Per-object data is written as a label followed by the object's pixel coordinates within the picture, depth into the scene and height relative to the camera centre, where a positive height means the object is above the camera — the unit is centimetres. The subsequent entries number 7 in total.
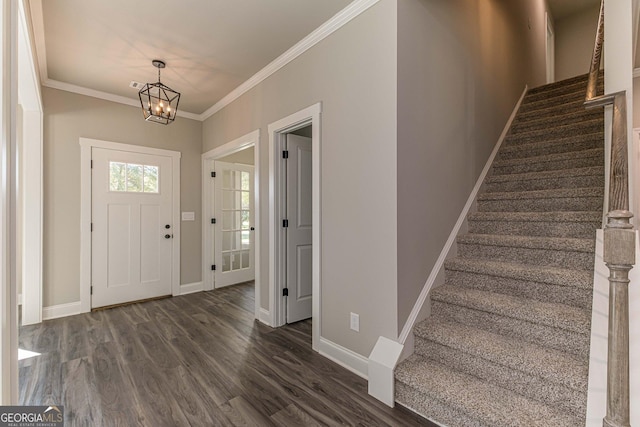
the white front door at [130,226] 366 -21
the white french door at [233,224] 461 -22
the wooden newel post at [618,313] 110 -38
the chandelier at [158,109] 268 +93
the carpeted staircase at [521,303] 157 -60
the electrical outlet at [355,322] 221 -83
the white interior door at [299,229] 315 -20
